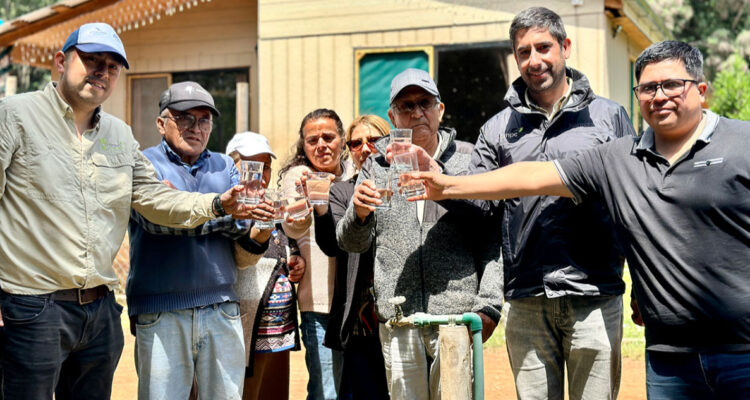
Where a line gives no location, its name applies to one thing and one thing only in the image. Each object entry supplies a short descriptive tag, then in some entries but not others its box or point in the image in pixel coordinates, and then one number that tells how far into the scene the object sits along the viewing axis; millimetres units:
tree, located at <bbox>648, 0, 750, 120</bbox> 29312
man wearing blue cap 3344
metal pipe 3236
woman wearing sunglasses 4102
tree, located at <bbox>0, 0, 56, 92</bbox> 29391
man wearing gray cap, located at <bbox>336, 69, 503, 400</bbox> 3600
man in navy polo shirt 2873
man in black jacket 3475
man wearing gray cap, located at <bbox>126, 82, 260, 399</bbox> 3760
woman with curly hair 4625
